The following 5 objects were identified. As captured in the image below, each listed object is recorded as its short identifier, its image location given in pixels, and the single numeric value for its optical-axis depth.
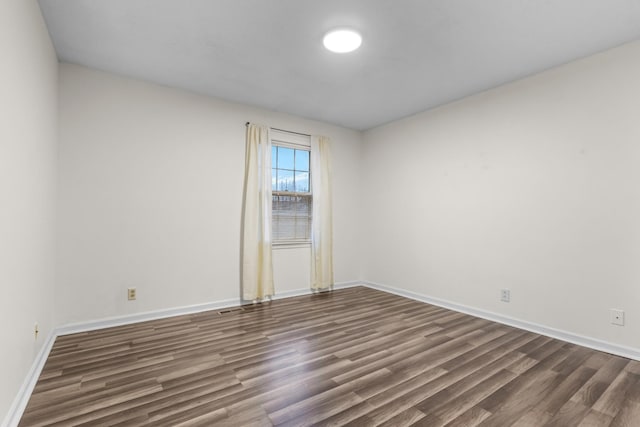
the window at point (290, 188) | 4.39
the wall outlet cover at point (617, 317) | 2.58
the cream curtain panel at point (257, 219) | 3.95
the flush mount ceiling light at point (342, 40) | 2.43
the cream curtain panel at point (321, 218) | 4.62
